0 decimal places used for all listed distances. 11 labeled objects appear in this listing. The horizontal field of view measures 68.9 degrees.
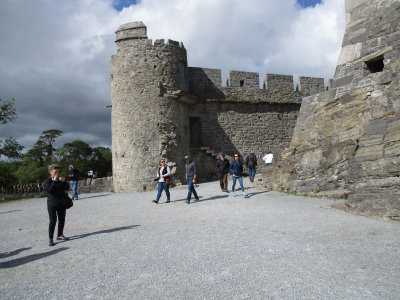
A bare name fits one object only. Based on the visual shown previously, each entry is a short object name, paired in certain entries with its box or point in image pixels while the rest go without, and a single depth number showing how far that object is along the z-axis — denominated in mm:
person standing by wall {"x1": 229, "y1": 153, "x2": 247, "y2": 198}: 10258
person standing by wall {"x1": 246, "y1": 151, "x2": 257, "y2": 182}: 13336
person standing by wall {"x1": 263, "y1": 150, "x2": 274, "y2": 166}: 14593
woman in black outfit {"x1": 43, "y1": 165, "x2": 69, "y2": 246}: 5250
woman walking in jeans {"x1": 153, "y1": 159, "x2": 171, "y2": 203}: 9552
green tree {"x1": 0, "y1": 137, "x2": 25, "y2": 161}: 24950
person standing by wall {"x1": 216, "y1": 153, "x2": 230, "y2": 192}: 10867
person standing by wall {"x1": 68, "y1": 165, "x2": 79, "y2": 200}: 12594
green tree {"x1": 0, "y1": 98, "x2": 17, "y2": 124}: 21500
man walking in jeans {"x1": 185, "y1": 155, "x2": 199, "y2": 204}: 9168
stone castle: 6793
